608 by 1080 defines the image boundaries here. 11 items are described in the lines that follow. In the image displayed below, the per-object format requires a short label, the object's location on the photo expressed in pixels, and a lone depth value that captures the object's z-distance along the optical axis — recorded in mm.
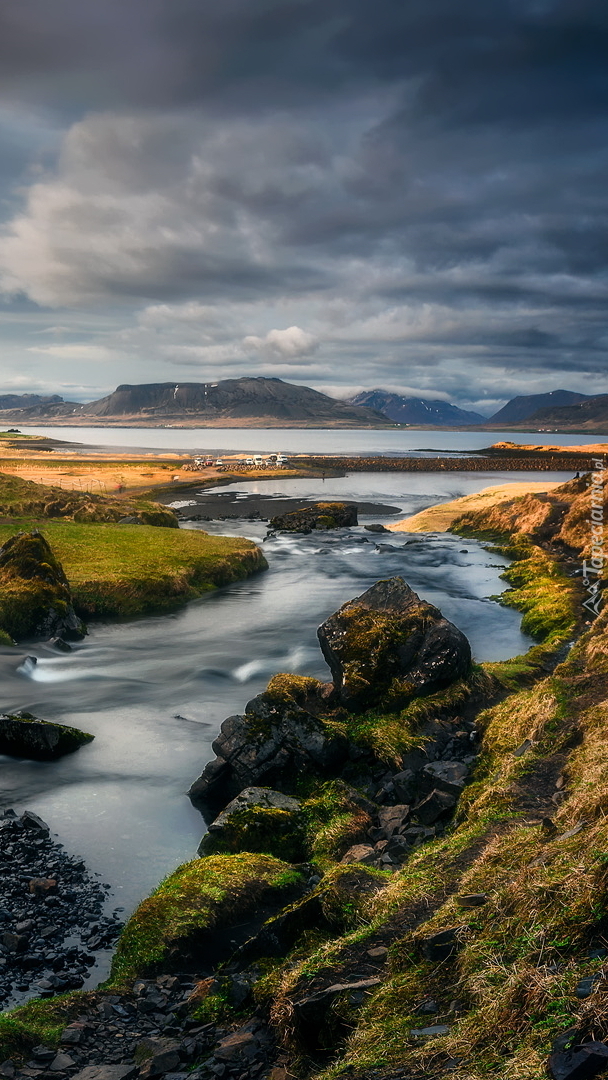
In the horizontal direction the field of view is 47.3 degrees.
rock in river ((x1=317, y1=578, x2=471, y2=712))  22578
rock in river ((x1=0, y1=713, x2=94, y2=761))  21078
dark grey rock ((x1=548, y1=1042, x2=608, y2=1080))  5742
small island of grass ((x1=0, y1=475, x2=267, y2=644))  34938
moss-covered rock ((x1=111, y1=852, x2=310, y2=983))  12125
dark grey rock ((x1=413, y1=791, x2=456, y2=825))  15609
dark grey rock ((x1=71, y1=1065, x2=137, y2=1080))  8742
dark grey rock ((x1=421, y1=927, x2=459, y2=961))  8914
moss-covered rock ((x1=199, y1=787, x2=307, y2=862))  15514
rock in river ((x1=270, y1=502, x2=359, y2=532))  76875
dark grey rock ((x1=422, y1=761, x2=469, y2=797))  16516
